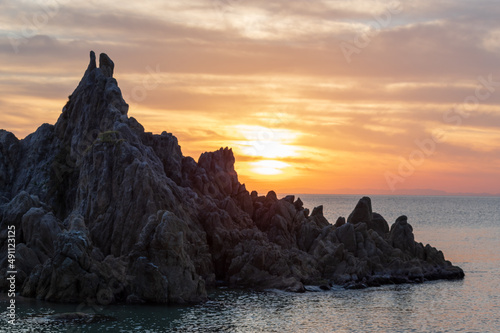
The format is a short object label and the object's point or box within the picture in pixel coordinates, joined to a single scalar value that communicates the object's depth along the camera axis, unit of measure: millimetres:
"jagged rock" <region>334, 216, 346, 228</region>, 125062
